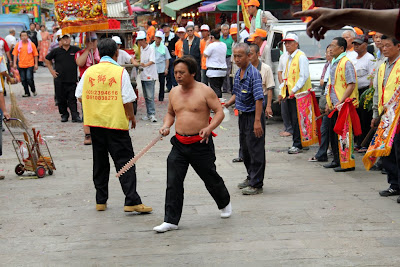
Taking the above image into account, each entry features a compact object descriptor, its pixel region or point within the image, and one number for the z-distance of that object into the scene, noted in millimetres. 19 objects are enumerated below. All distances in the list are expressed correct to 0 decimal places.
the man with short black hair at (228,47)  19094
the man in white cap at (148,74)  14711
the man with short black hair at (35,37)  32456
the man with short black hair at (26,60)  19766
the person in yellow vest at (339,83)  9086
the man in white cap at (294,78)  10703
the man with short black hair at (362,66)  9961
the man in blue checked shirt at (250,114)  7699
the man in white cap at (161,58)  17562
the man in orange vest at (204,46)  17672
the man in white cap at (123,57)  14258
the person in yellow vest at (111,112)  6934
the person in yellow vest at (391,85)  7742
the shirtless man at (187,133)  6410
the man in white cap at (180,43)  19359
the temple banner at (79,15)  12570
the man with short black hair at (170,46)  19922
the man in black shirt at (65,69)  14188
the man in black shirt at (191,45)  18203
